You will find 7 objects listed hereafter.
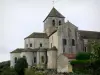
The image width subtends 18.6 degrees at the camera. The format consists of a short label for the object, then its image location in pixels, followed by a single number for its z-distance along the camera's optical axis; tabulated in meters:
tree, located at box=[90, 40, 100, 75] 42.84
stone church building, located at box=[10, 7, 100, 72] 65.25
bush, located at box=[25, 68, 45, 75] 56.21
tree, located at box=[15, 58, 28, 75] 62.59
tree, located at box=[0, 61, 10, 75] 79.29
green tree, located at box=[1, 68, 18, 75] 57.23
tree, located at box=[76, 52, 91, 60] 61.85
